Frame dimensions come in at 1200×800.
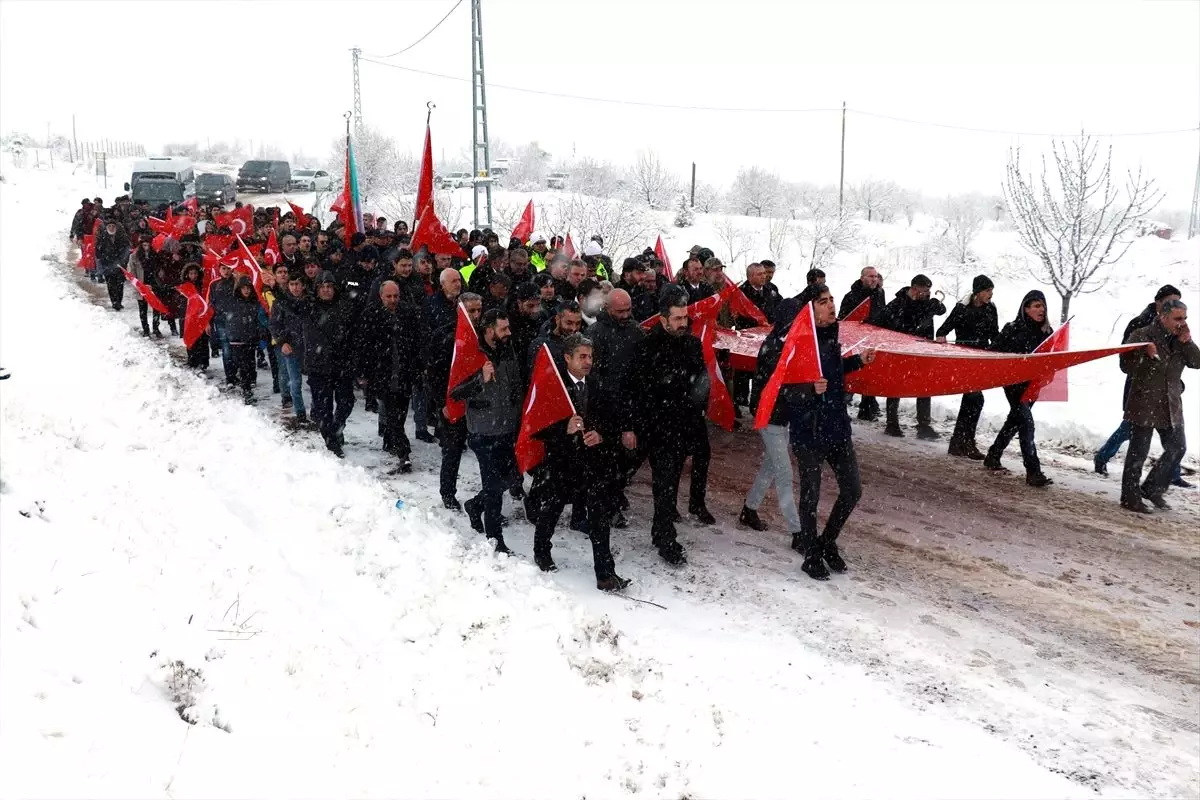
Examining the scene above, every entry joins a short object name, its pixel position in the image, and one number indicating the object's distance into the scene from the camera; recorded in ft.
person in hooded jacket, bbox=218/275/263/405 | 35.35
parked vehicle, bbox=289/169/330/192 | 172.96
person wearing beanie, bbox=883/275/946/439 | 33.45
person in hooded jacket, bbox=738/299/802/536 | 20.92
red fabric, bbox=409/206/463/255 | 33.86
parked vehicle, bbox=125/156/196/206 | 96.63
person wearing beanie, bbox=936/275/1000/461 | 30.48
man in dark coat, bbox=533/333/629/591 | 19.08
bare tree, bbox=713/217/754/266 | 144.97
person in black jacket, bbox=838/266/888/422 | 34.63
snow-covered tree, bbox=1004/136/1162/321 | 60.34
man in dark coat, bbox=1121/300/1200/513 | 25.38
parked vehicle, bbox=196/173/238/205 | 127.95
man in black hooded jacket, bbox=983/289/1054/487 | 28.30
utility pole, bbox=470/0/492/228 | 69.36
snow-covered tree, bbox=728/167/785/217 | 226.79
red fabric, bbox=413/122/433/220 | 34.88
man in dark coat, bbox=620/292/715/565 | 20.36
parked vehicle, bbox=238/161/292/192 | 158.81
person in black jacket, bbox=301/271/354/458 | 28.14
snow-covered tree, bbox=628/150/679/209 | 192.13
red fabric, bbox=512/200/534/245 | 47.50
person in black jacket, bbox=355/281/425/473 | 26.68
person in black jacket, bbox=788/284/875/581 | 19.72
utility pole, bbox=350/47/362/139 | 120.06
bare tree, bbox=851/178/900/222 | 223.30
